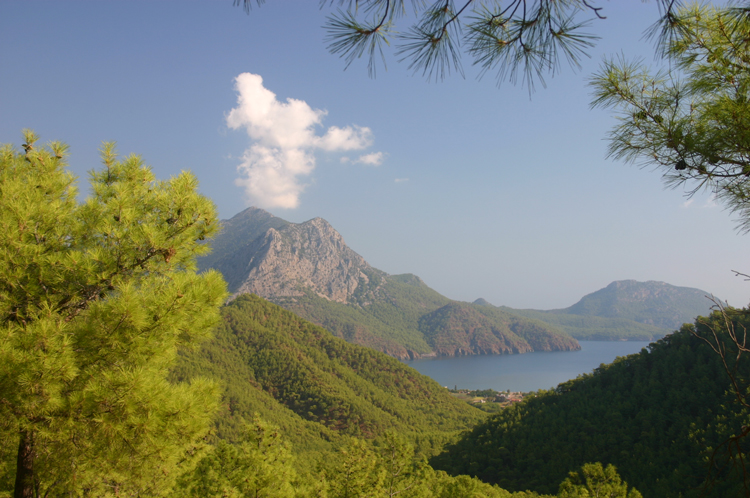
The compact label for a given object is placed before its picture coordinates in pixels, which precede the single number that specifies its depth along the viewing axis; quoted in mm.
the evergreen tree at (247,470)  7848
